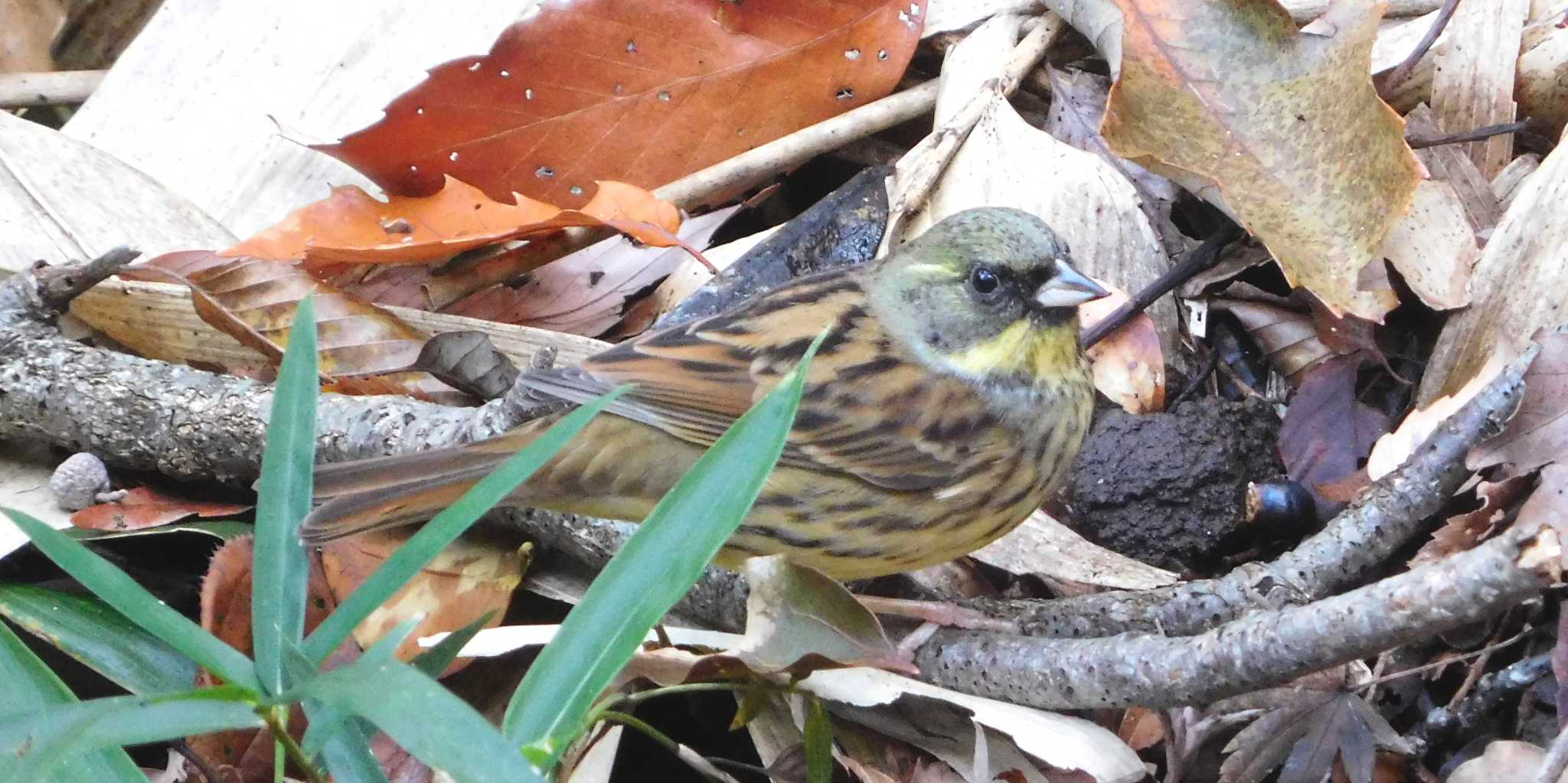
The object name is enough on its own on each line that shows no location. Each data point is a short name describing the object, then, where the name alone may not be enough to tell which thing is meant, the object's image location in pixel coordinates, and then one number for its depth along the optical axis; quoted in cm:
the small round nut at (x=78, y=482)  470
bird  456
